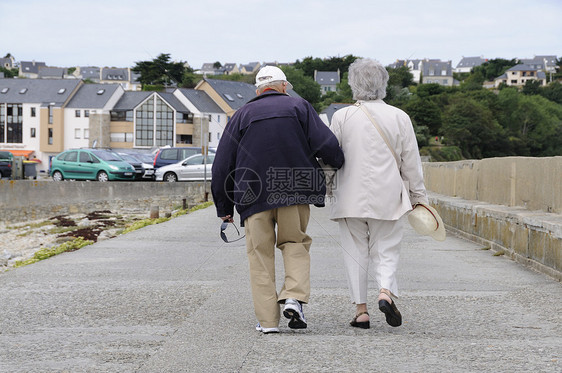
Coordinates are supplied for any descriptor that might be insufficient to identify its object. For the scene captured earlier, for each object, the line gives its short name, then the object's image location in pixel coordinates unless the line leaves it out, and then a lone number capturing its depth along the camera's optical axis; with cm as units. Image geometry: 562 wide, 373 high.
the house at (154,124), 8781
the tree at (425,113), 10152
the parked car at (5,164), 4013
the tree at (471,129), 10738
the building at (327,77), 16239
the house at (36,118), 9306
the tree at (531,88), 17500
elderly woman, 499
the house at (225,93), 8931
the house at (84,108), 9125
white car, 3170
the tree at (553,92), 17025
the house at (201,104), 8825
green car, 3231
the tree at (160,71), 10831
